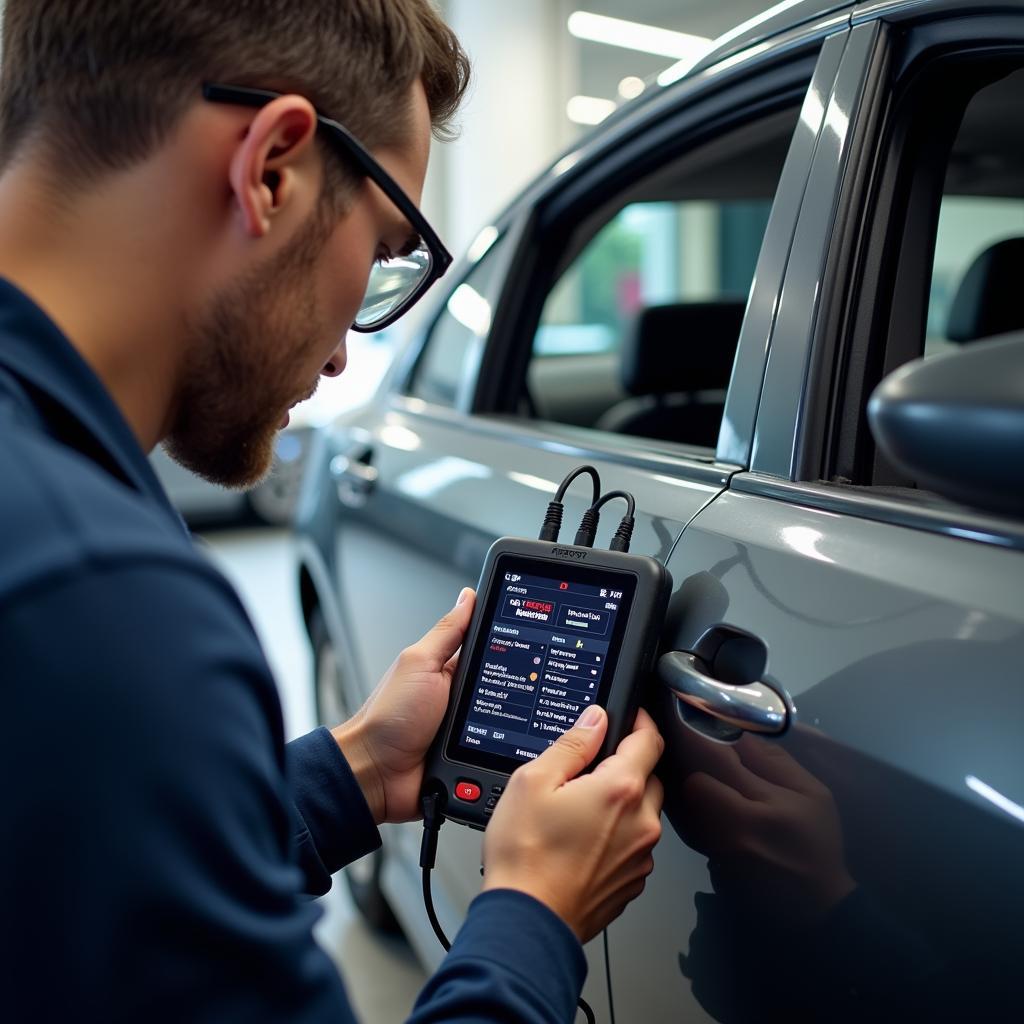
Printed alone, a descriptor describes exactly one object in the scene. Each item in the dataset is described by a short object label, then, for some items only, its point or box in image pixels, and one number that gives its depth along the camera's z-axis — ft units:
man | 1.73
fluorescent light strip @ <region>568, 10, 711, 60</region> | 24.72
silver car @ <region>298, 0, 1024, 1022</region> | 2.36
